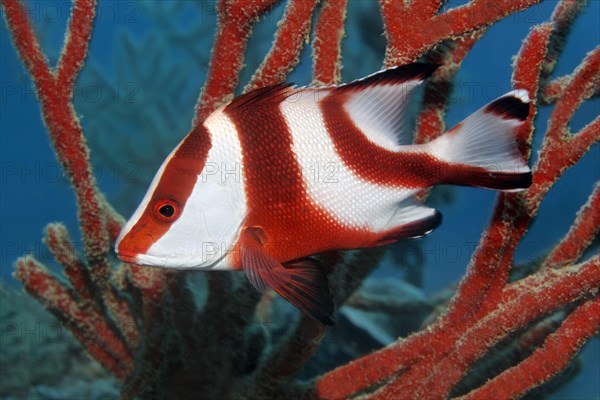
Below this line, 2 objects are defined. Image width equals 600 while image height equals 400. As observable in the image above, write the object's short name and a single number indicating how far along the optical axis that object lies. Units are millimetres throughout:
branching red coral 540
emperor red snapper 484
